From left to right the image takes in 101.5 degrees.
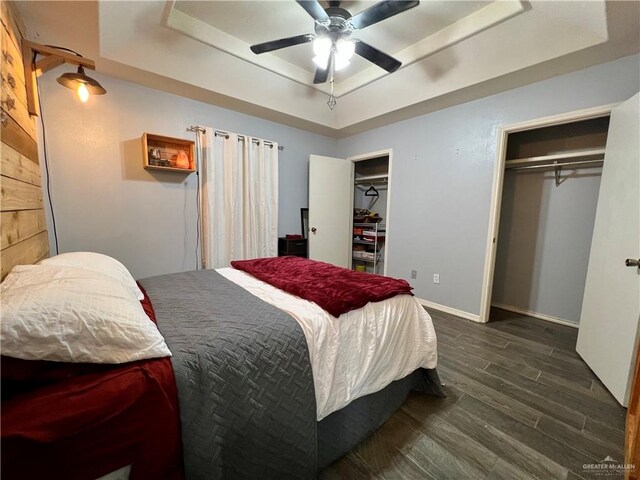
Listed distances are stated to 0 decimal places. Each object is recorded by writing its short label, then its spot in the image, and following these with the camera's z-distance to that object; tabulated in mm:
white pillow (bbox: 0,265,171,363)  664
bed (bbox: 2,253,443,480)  732
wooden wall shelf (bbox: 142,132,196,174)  2586
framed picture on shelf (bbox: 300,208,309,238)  3953
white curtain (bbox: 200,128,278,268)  2953
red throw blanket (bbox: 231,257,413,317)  1360
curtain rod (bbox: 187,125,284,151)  2873
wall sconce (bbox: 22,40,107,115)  1588
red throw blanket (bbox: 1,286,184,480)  603
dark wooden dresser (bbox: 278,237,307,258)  3616
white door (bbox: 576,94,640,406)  1617
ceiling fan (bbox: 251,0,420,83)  1575
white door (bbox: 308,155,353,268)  3785
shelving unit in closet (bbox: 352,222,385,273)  4152
